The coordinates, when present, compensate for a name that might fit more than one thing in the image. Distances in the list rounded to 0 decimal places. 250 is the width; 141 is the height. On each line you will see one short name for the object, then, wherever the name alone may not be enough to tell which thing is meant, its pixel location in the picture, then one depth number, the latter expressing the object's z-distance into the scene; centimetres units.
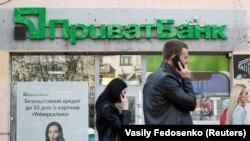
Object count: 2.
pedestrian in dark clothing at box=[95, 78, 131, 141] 931
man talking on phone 633
